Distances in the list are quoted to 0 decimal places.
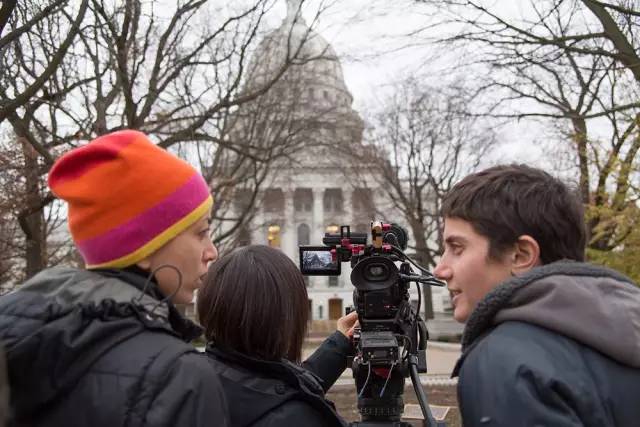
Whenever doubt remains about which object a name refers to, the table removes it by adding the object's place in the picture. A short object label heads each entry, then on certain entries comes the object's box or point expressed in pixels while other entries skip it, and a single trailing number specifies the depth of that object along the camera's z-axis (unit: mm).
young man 1398
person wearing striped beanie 1410
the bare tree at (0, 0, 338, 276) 8734
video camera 2619
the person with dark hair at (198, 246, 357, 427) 2016
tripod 2568
